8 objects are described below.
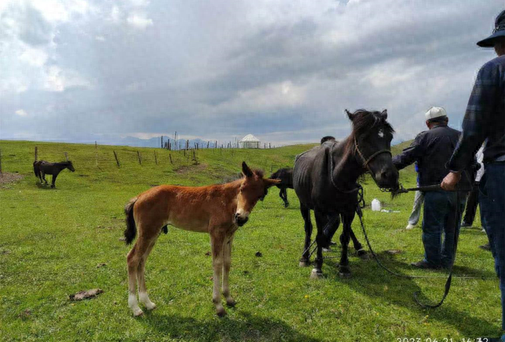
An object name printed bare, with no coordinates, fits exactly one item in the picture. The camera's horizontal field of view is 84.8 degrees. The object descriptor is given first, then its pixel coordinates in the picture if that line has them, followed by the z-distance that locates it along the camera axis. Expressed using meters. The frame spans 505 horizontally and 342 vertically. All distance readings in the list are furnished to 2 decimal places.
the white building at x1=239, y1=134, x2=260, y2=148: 126.12
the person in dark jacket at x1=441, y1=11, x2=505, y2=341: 3.29
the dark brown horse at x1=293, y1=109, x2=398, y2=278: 5.15
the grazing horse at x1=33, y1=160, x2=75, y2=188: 29.08
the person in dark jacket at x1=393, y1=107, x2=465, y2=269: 6.23
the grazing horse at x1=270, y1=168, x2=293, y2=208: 16.60
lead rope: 3.88
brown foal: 5.11
